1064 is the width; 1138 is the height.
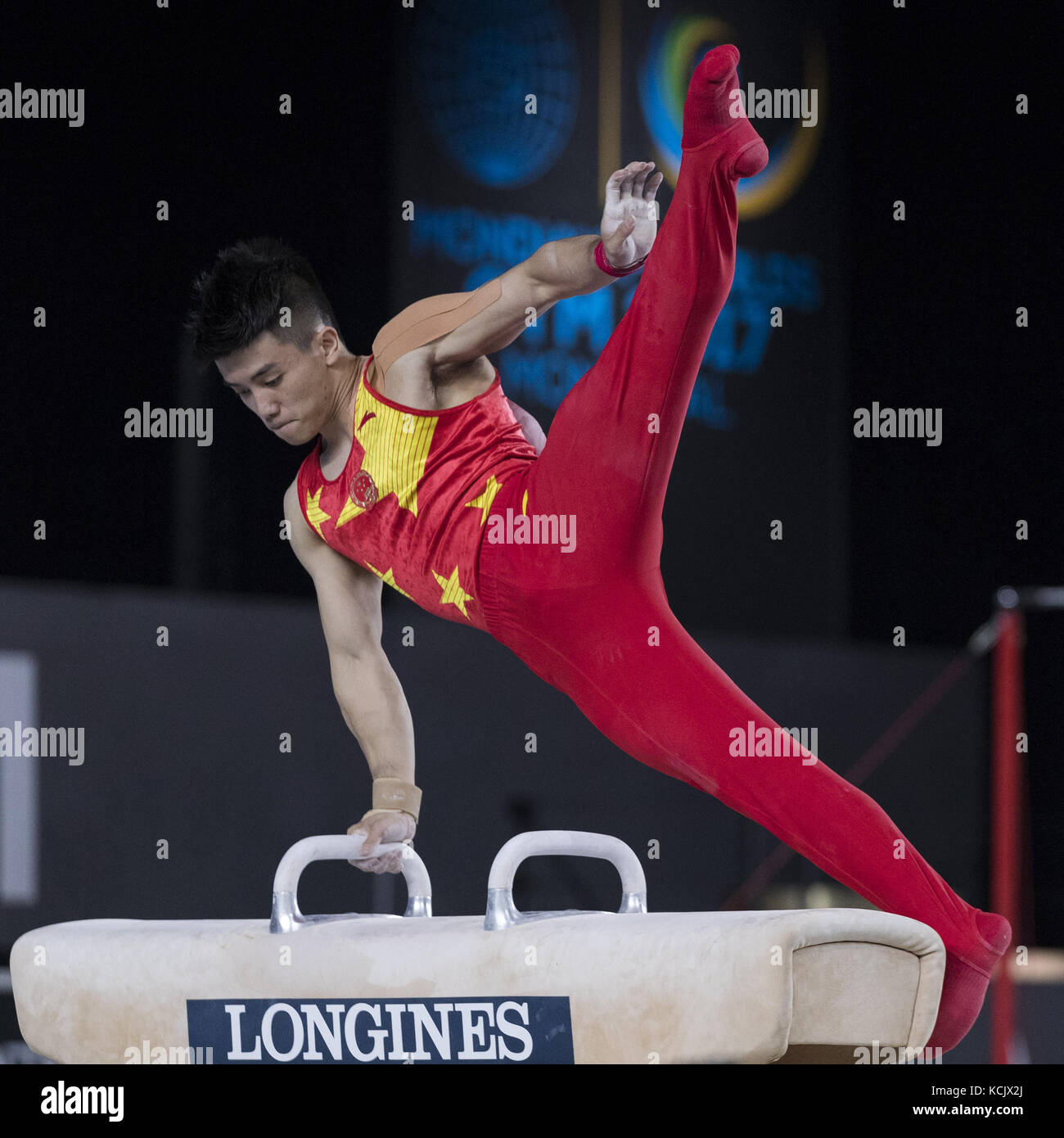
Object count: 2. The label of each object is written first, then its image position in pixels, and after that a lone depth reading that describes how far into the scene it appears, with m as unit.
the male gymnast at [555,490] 5.90
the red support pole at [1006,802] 9.84
